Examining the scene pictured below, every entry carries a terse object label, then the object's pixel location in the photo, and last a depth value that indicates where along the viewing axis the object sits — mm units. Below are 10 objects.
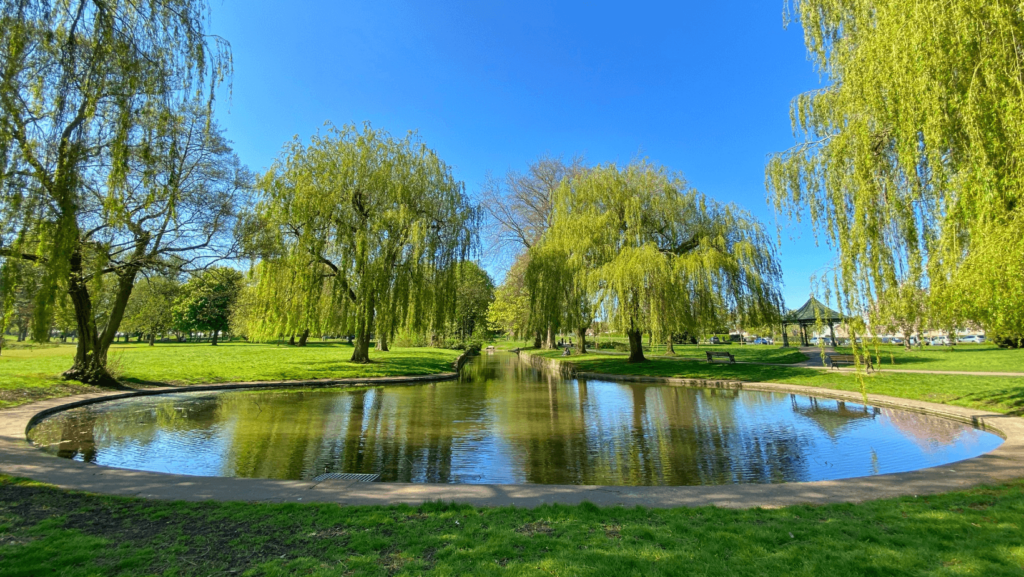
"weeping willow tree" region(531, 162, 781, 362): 18734
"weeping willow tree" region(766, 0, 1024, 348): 5629
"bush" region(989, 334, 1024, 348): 25891
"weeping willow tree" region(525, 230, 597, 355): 21438
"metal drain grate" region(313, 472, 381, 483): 5914
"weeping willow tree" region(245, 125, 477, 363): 18062
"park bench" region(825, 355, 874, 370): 18869
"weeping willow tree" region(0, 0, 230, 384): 4988
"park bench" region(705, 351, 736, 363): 22031
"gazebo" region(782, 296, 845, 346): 30327
